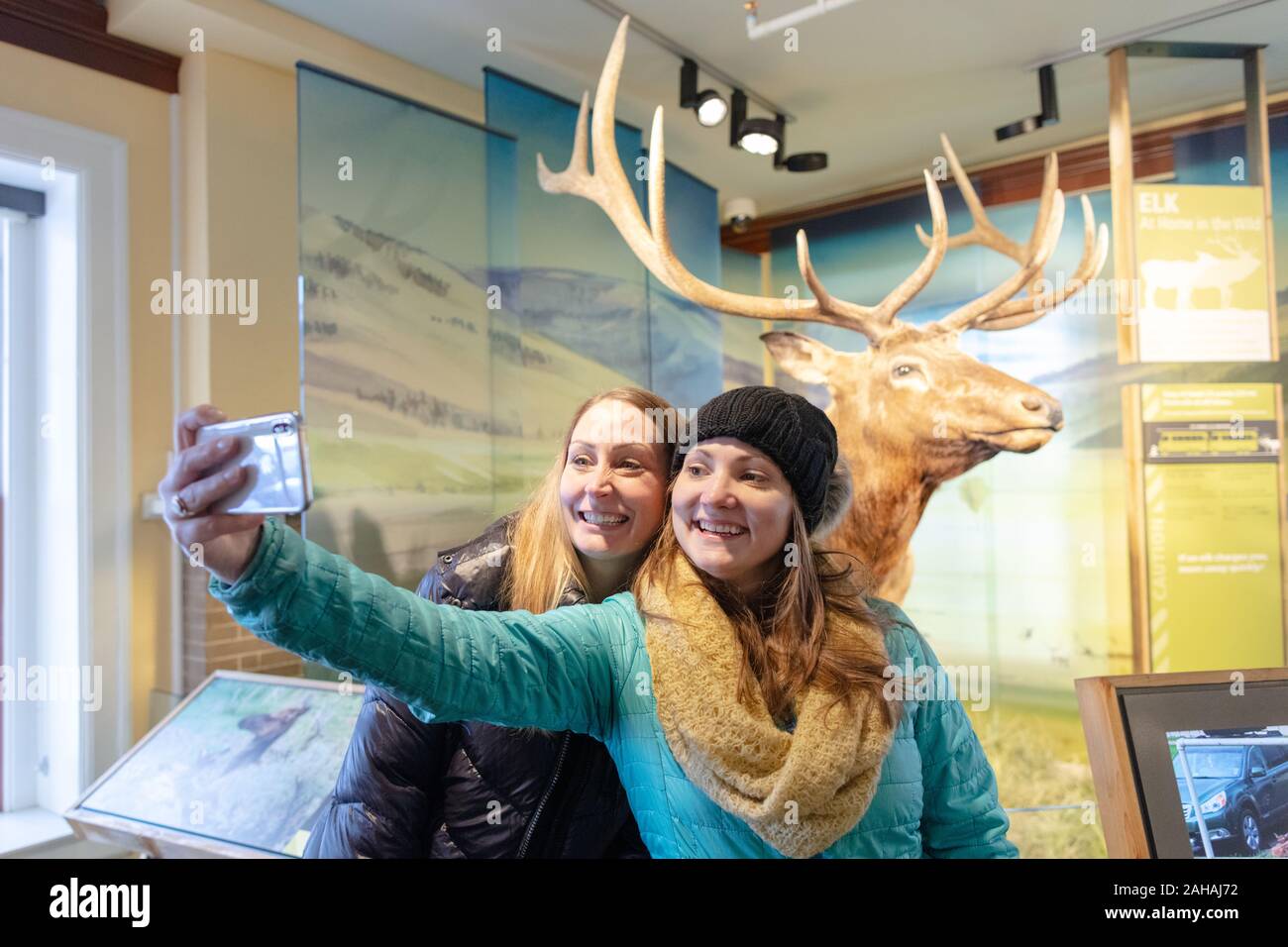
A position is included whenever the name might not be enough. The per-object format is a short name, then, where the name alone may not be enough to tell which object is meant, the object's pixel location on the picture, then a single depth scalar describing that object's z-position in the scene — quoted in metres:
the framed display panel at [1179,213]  2.68
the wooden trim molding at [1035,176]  3.01
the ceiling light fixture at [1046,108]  2.84
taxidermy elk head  2.50
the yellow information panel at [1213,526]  2.73
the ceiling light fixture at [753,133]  2.87
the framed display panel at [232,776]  1.77
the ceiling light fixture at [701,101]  2.66
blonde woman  1.31
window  2.30
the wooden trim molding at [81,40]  2.14
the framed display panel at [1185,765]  1.25
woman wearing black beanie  1.07
